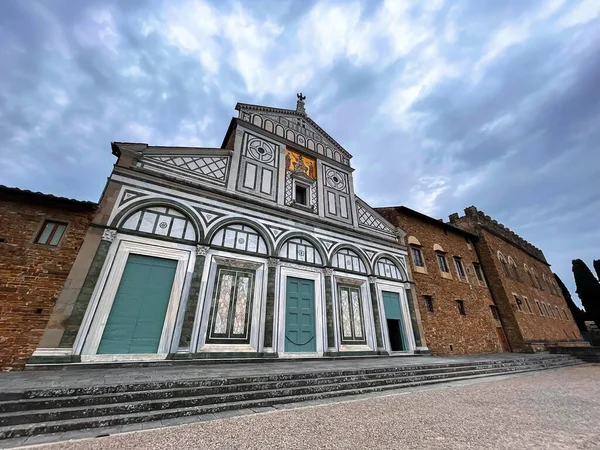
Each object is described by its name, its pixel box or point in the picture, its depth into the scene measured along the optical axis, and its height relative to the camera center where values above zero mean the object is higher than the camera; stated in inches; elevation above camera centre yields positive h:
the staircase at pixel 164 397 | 131.1 -33.5
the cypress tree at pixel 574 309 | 1315.2 +173.7
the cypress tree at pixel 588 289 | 1146.3 +234.2
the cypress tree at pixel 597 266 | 1215.6 +345.4
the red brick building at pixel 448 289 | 533.3 +119.2
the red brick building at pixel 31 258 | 225.0 +79.2
